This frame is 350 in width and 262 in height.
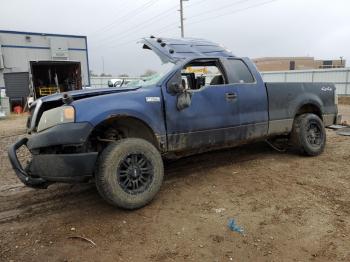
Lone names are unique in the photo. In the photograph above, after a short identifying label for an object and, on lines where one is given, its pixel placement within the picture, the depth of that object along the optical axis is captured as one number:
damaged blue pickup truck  3.99
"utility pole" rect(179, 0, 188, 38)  36.31
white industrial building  18.41
